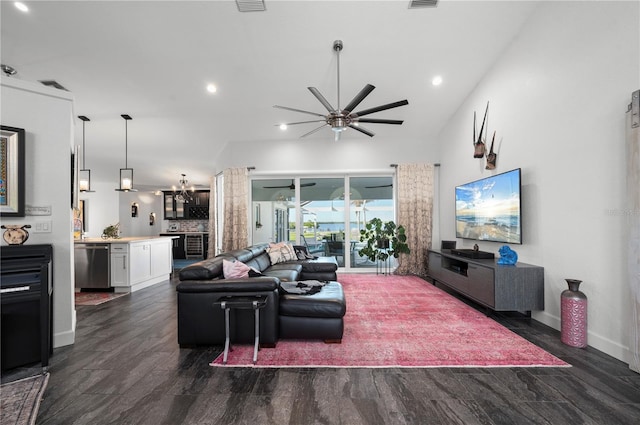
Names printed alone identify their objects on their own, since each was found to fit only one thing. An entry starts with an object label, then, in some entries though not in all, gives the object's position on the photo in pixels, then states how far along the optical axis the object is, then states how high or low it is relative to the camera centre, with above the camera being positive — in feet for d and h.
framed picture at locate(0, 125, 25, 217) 7.89 +1.30
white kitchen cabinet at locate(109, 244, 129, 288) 15.72 -2.98
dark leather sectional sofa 8.54 -3.06
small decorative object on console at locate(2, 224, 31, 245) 7.64 -0.52
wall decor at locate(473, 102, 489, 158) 14.37 +3.72
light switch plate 8.39 -0.33
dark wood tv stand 10.50 -2.82
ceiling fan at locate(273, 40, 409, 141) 10.04 +3.92
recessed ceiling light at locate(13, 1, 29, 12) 9.84 +7.58
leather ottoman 8.75 -3.29
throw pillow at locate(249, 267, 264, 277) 9.71 -2.04
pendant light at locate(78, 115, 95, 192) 17.24 +2.10
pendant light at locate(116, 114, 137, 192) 17.49 +2.41
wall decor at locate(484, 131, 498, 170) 13.58 +2.73
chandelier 27.32 +2.19
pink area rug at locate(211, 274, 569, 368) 7.65 -4.11
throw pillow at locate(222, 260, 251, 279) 9.66 -1.95
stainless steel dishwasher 15.74 -2.83
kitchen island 15.72 -2.79
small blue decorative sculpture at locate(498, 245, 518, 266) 11.14 -1.75
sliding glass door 21.35 +0.33
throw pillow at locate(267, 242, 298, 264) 16.83 -2.35
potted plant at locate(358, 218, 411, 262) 19.44 -1.88
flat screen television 11.69 +0.24
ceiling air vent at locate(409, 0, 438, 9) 10.44 +8.04
